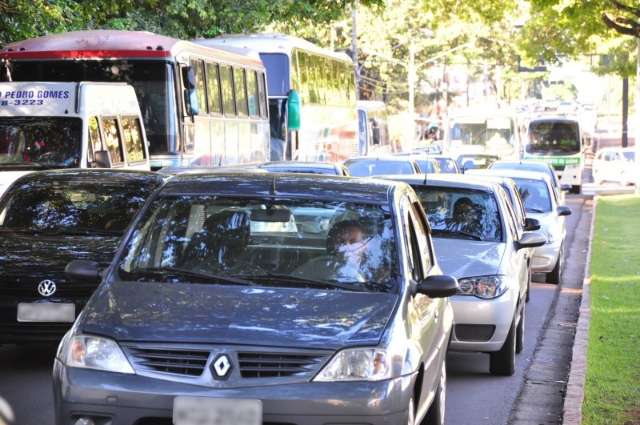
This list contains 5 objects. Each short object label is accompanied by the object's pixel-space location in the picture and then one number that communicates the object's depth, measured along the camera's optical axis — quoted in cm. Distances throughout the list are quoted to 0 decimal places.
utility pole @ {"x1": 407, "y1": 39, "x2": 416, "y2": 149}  6069
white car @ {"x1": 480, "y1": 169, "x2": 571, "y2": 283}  1858
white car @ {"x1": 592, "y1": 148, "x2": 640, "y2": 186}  5372
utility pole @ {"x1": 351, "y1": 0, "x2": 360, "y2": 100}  5081
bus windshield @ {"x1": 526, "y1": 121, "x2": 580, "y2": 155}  4903
